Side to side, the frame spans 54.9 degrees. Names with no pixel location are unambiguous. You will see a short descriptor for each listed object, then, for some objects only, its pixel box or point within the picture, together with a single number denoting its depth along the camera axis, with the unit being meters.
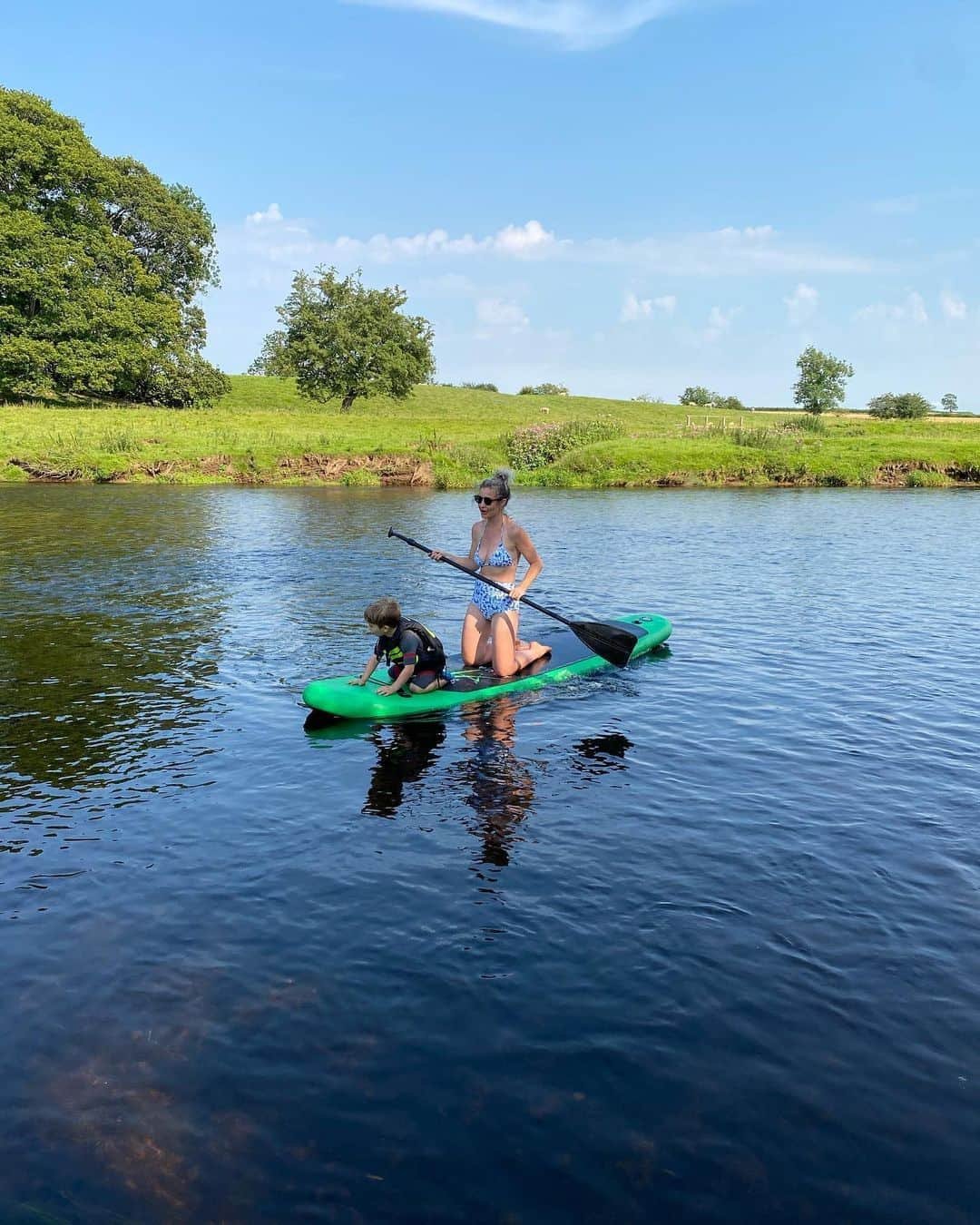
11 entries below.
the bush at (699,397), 108.94
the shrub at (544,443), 53.81
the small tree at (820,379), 82.44
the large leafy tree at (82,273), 57.22
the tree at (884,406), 89.25
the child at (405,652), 10.87
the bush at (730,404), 107.69
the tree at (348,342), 67.12
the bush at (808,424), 63.50
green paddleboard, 11.13
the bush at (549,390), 115.15
